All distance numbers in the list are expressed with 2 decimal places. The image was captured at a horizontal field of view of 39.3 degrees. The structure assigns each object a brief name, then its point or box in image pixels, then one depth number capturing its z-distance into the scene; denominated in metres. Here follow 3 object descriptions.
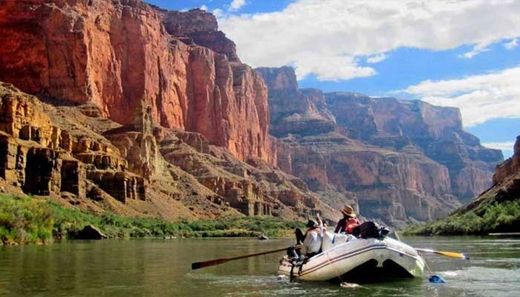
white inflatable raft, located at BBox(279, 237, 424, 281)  26.83
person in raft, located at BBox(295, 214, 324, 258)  29.89
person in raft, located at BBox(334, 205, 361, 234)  30.09
